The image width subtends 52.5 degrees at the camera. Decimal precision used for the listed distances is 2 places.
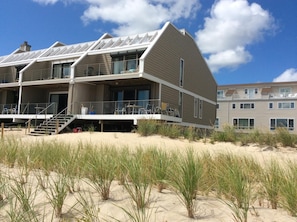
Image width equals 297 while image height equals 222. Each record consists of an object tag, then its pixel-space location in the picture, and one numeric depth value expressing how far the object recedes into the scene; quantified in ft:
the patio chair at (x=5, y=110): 86.48
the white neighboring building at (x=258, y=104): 143.54
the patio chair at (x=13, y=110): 83.55
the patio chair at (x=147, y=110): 64.20
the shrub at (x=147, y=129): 50.65
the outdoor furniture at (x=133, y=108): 65.05
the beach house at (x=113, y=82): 68.44
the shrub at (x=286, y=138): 39.01
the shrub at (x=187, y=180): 12.14
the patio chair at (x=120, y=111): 66.82
